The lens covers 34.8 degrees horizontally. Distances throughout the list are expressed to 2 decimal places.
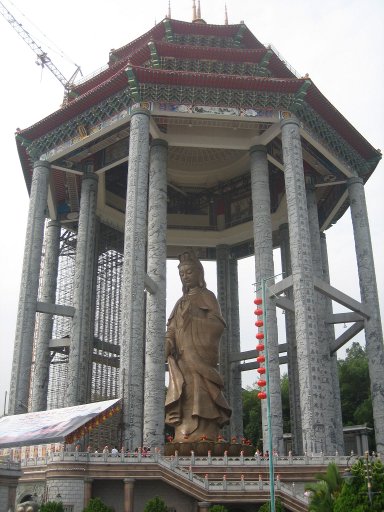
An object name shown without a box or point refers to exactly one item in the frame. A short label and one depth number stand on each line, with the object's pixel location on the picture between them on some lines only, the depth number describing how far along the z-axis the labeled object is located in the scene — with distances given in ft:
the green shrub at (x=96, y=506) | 52.03
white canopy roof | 60.85
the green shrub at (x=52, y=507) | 49.97
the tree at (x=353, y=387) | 135.54
